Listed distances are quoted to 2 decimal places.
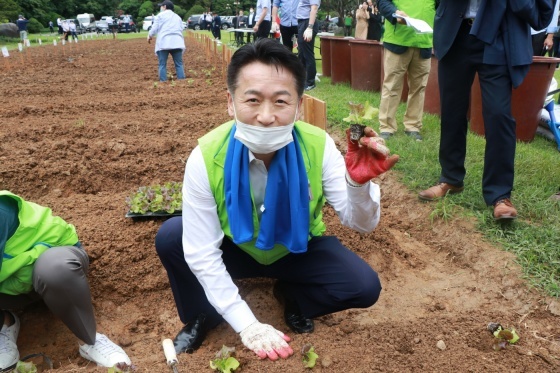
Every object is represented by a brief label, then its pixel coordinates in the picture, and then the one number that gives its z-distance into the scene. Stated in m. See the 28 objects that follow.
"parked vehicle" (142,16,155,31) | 41.93
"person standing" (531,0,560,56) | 5.90
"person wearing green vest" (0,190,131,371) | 1.99
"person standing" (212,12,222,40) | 24.44
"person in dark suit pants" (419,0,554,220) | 2.66
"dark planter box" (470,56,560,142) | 4.29
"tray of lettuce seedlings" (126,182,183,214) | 3.22
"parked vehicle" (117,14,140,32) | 42.28
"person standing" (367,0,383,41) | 11.85
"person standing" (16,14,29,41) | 30.51
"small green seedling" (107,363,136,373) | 1.68
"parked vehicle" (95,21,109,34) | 43.11
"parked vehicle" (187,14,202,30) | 45.19
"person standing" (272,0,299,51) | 7.02
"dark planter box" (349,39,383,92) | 6.57
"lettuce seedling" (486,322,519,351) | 1.92
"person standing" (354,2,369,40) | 10.30
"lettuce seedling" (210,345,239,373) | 1.69
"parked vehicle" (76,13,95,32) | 44.29
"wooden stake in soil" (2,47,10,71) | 9.73
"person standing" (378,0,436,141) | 4.16
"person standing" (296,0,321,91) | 6.50
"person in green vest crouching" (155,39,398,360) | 1.74
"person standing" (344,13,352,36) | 18.84
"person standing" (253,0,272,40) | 8.48
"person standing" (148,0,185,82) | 8.90
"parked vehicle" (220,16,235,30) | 42.69
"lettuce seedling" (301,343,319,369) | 1.73
